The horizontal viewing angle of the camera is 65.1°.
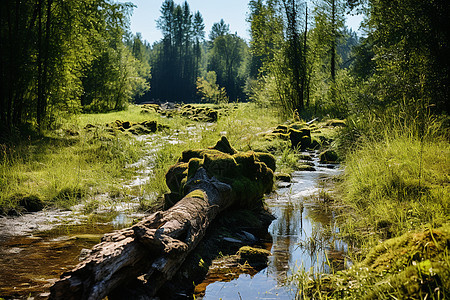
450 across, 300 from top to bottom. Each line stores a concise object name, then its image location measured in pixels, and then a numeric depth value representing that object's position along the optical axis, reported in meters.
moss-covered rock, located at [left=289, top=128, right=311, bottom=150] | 11.43
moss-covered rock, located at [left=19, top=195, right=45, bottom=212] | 5.30
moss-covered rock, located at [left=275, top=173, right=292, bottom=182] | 7.18
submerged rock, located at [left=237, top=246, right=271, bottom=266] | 3.50
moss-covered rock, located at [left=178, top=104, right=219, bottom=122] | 14.20
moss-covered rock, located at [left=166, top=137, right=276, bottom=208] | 4.81
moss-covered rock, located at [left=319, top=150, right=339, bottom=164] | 9.48
